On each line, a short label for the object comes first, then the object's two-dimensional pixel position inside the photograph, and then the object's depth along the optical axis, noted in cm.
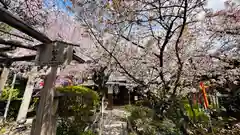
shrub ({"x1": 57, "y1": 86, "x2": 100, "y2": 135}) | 503
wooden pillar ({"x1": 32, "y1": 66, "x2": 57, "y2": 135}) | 221
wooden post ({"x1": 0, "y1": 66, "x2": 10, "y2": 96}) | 326
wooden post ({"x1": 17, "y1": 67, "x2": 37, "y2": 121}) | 650
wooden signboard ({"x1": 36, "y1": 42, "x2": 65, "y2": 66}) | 223
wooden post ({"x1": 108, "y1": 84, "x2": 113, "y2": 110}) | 1171
